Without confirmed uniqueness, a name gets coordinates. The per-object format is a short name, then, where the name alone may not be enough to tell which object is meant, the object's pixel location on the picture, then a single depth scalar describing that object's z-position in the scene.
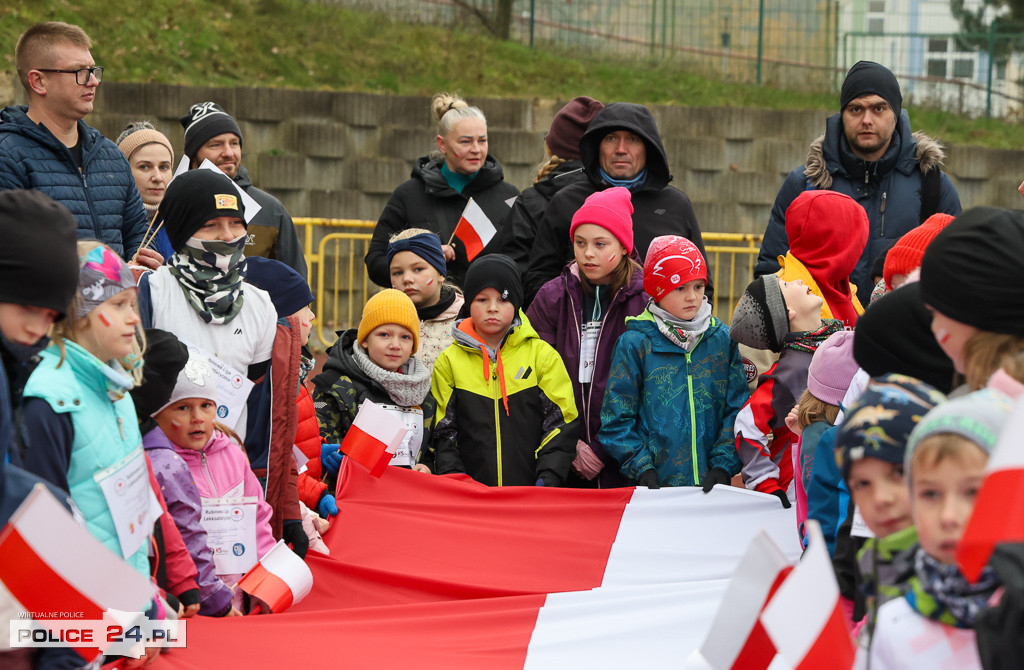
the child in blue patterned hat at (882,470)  4.70
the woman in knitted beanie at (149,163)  12.39
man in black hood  11.95
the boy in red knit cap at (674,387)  10.37
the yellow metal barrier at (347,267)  20.55
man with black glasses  10.16
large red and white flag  7.46
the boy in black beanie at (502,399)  10.97
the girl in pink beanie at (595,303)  11.02
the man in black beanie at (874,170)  11.84
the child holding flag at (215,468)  7.93
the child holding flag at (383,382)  10.91
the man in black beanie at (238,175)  12.19
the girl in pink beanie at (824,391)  7.77
